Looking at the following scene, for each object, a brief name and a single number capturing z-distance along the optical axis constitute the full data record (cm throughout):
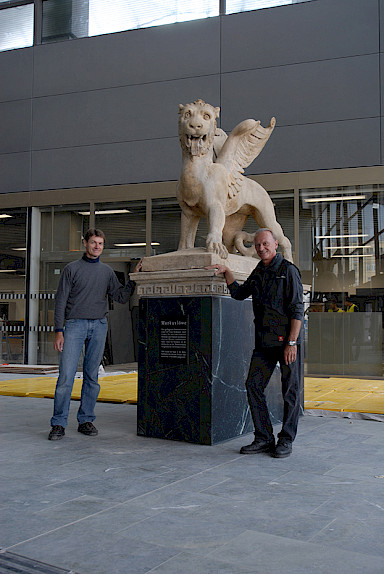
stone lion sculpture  562
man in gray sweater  541
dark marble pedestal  512
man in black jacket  474
